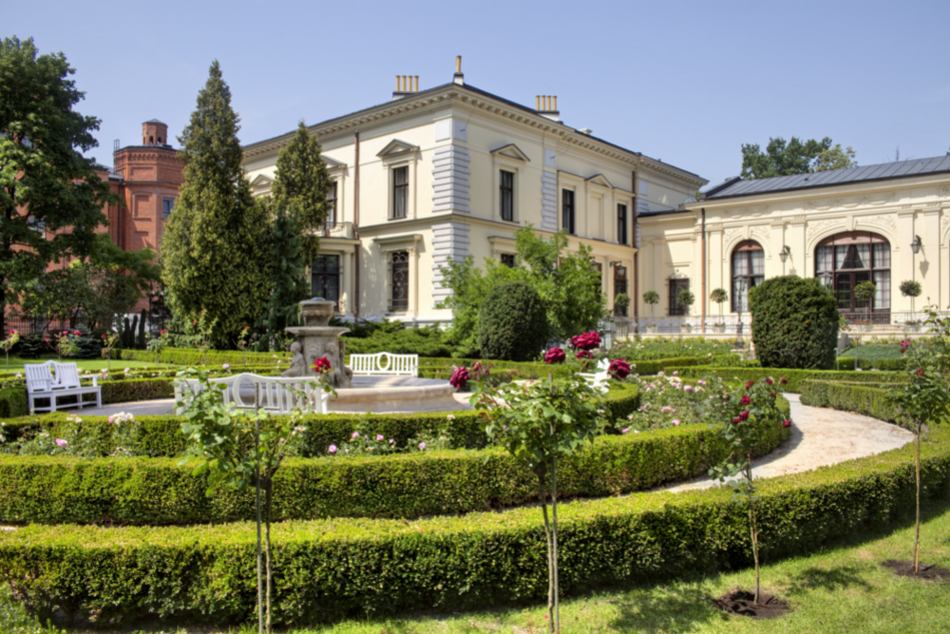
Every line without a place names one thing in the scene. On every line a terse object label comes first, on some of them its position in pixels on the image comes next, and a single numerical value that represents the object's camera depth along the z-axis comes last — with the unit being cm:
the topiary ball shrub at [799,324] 1452
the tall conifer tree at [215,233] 2069
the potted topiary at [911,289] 2416
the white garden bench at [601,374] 822
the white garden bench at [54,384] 1002
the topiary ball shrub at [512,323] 1677
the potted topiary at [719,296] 2833
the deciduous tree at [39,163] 2119
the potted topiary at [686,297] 2944
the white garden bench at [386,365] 1274
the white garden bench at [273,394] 691
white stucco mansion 2325
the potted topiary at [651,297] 3072
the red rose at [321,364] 700
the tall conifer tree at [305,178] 2331
